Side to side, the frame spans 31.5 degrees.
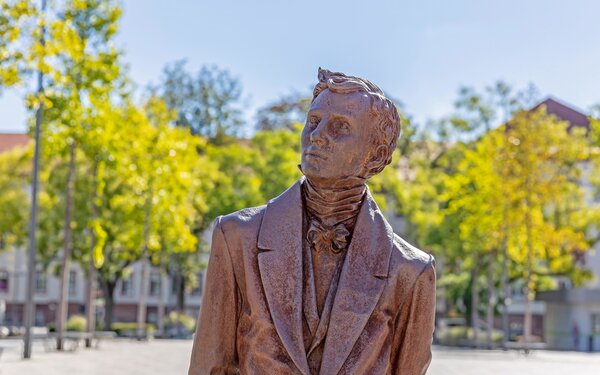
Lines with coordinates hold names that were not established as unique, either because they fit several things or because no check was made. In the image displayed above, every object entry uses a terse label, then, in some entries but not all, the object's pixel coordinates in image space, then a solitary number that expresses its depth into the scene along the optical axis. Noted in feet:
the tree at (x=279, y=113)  186.23
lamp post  71.78
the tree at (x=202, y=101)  190.49
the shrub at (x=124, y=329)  154.51
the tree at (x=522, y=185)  120.16
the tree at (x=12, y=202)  156.04
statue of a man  10.94
